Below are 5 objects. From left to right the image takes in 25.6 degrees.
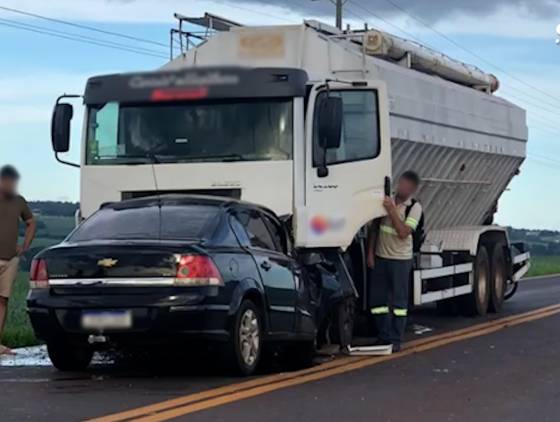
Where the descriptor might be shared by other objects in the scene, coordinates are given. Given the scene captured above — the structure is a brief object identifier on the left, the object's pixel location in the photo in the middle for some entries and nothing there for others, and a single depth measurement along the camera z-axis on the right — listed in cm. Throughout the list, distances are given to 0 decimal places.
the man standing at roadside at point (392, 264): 1359
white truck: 1295
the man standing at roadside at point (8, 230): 1316
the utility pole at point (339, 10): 4150
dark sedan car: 1057
